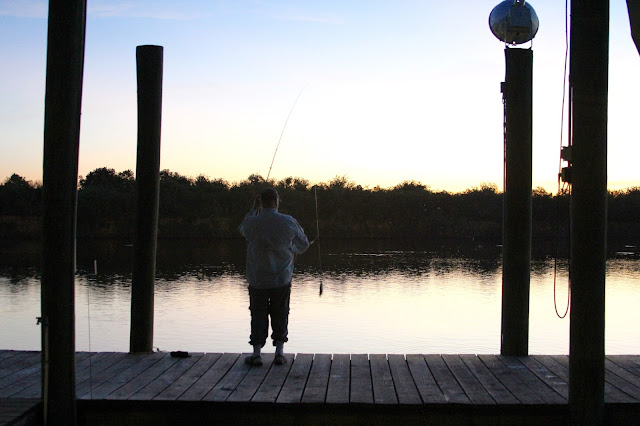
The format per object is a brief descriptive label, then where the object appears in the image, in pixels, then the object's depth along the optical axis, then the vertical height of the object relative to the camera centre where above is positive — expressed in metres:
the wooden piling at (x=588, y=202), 4.20 +0.18
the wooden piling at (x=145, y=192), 5.89 +0.26
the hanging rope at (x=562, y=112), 4.30 +0.74
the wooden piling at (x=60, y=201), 4.18 +0.13
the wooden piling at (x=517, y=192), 5.72 +0.30
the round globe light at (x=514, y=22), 5.79 +1.56
